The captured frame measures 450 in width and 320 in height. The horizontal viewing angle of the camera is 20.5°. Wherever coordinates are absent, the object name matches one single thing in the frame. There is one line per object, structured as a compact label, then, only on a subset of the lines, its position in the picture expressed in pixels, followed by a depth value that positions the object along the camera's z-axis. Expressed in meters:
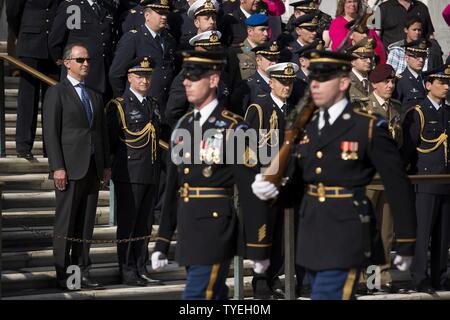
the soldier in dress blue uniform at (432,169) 12.16
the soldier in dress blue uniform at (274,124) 11.30
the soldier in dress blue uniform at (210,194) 8.38
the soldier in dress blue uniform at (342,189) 7.86
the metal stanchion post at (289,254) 10.09
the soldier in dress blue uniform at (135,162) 11.51
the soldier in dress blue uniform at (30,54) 12.63
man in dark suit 11.02
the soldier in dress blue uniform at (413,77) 13.12
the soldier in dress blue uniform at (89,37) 12.70
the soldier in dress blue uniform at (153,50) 12.41
